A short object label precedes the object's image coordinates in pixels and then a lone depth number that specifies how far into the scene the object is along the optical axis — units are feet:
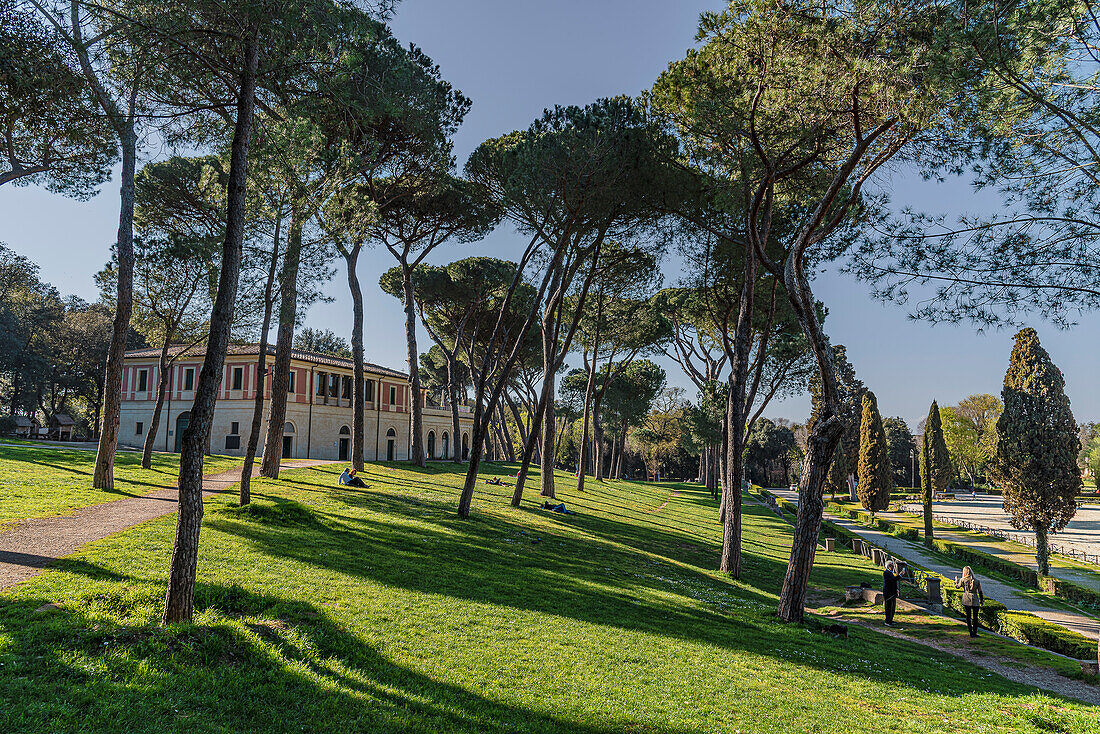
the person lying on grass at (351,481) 56.59
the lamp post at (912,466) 225.48
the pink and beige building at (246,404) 111.86
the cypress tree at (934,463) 98.07
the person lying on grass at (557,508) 62.75
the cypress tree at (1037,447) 67.41
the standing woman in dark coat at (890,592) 40.83
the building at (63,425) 134.72
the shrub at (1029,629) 35.88
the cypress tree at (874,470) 141.59
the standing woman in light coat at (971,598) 37.91
